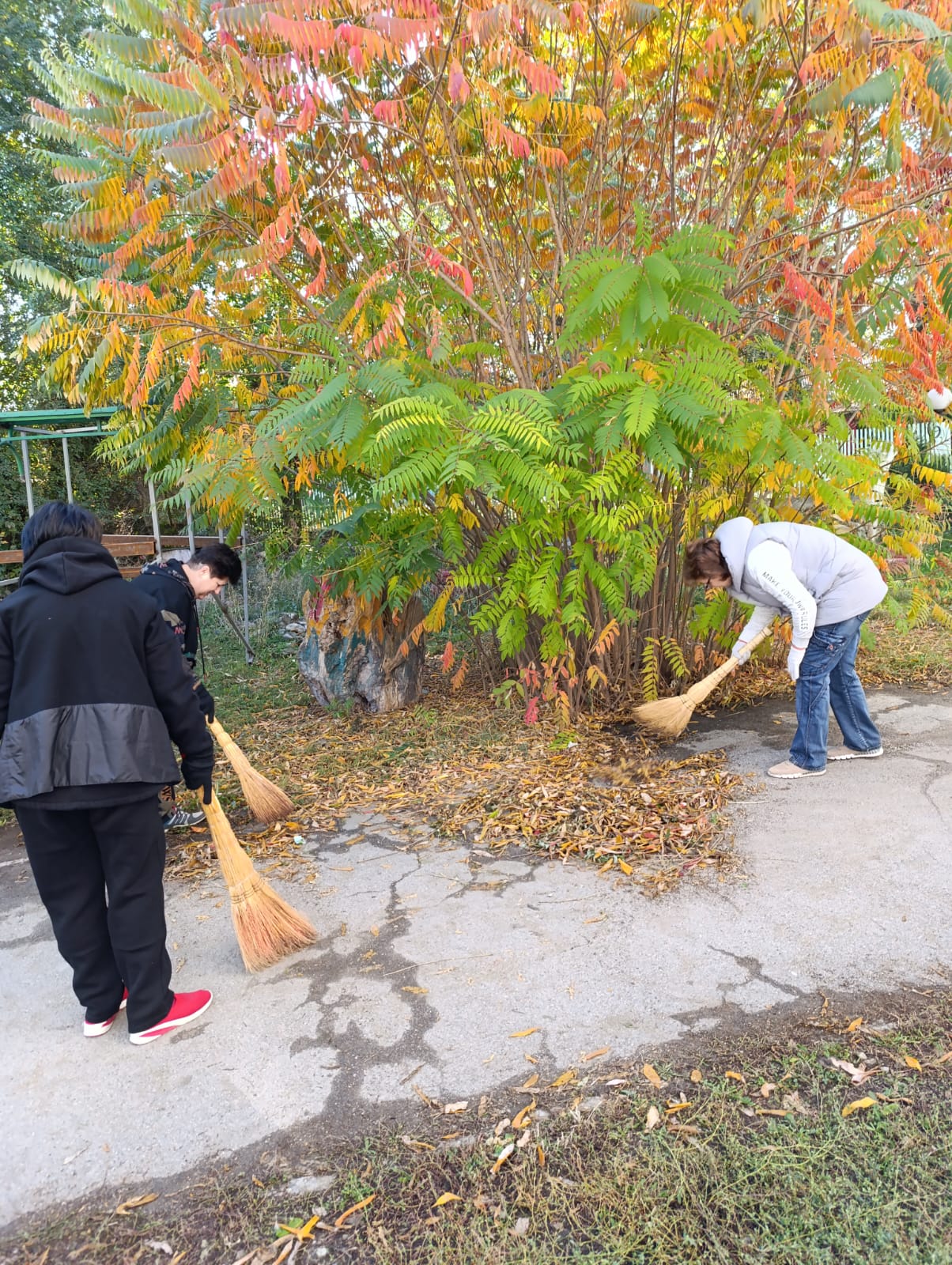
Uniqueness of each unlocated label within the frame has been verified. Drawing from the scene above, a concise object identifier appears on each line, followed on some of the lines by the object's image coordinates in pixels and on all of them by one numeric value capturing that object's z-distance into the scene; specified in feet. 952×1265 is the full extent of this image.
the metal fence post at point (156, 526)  23.89
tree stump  22.13
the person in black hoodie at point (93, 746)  8.54
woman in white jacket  14.26
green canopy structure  23.75
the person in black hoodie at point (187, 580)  13.94
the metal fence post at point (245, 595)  30.22
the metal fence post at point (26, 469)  24.25
